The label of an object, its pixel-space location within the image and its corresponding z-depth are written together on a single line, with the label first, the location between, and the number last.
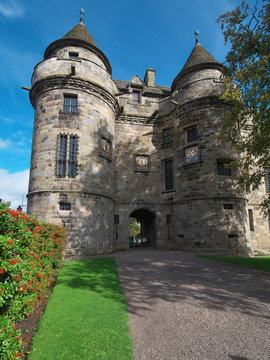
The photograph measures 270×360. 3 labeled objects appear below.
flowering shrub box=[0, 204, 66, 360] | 2.62
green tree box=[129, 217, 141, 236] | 48.17
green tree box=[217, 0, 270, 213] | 8.72
